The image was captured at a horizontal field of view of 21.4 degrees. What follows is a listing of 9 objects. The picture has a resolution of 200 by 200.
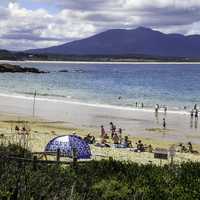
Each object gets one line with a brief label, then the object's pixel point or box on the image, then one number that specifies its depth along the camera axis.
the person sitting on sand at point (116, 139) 29.41
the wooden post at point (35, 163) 11.64
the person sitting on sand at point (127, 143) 28.19
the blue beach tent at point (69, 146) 19.84
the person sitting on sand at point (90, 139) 28.32
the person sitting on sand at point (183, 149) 27.44
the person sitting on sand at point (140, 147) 26.55
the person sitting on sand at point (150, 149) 26.72
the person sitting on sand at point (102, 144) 27.76
